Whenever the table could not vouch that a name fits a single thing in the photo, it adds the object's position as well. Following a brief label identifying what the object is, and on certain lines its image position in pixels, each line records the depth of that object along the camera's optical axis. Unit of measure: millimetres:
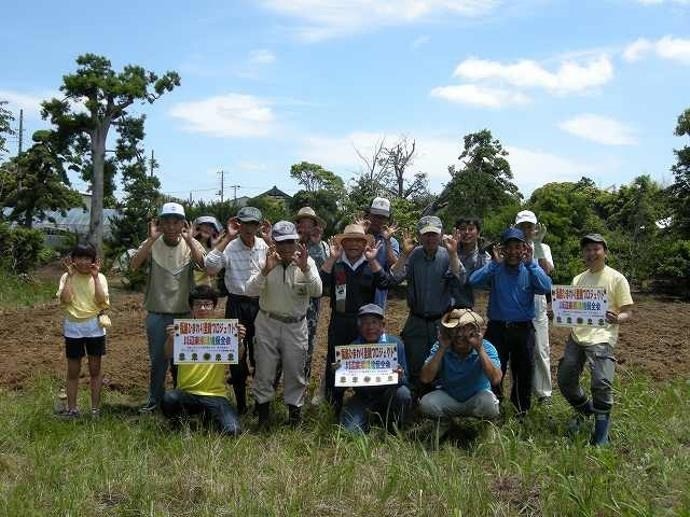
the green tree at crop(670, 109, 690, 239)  16828
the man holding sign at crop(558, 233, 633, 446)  5328
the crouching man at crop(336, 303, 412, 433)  5508
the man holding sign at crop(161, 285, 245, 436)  5500
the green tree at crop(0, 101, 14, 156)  17203
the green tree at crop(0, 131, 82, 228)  24098
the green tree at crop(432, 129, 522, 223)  15234
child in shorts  5922
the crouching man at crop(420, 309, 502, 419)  5266
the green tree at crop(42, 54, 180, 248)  25547
